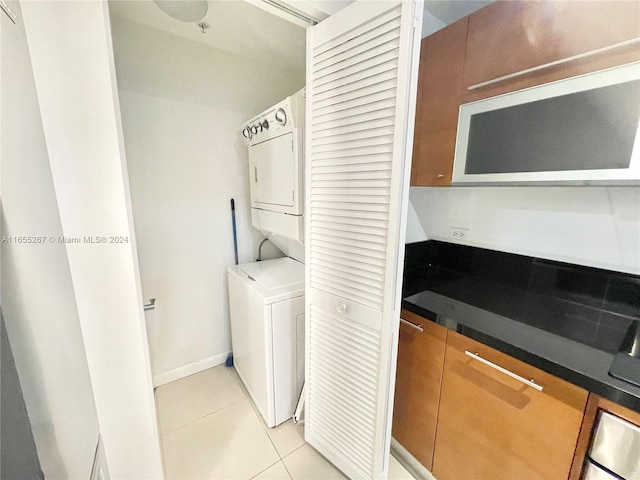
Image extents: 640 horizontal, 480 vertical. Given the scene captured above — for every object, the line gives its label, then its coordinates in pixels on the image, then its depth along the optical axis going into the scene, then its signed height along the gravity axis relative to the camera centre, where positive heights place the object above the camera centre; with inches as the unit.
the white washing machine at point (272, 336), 60.4 -35.7
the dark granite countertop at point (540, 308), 33.2 -21.0
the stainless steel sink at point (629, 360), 30.1 -20.9
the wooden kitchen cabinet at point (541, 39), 33.6 +23.7
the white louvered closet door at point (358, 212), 35.7 -3.1
